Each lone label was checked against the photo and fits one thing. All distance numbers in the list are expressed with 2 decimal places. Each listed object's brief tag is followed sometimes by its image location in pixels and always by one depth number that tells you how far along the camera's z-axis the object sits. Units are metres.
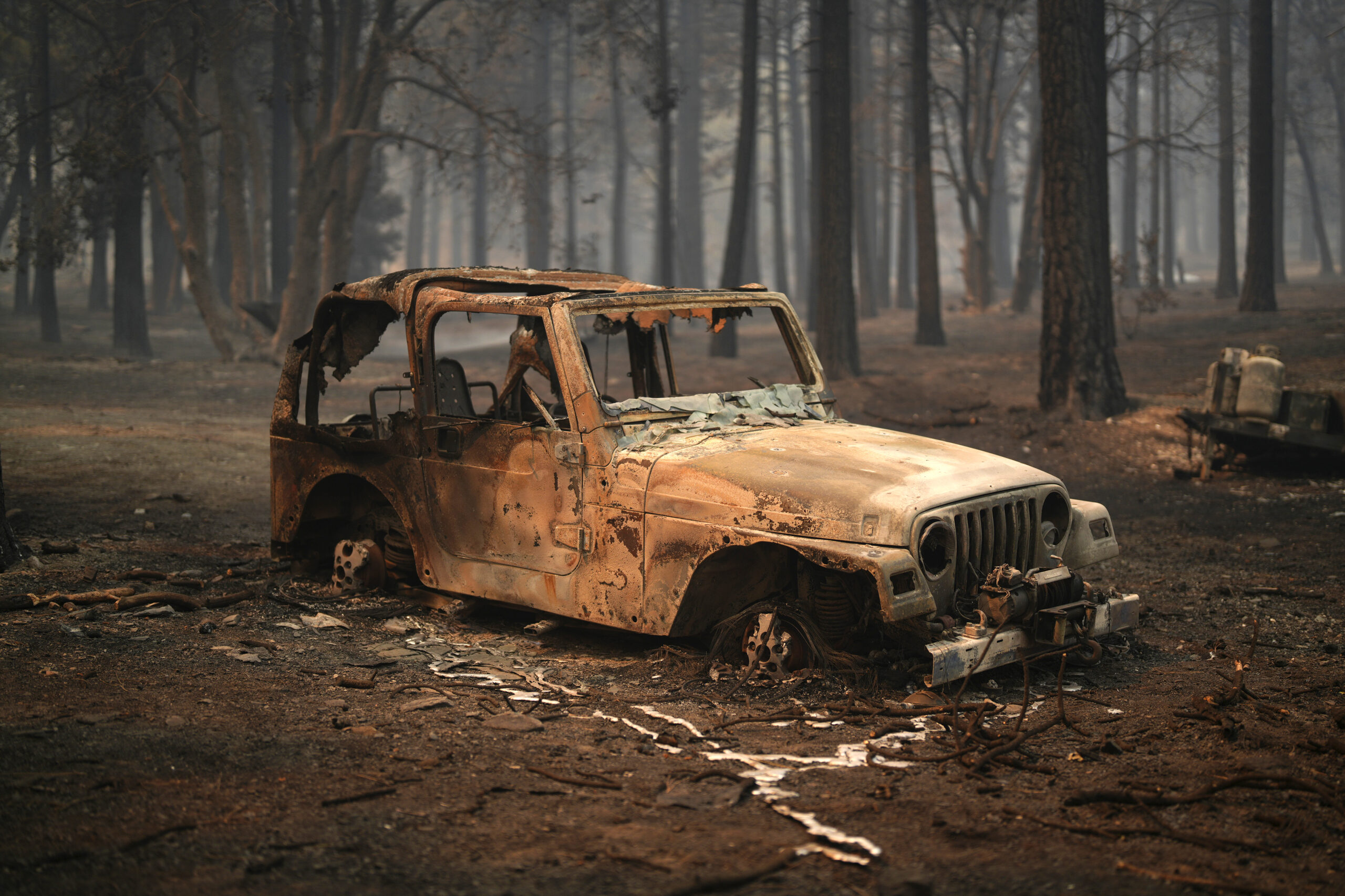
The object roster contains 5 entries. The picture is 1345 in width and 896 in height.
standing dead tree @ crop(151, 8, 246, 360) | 21.41
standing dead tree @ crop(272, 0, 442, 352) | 21.84
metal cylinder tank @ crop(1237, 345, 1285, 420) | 10.23
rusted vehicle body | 5.13
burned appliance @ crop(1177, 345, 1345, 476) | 10.14
